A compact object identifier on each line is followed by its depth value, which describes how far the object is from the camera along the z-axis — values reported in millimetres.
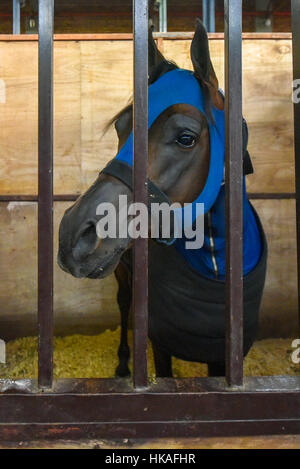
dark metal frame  650
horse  970
